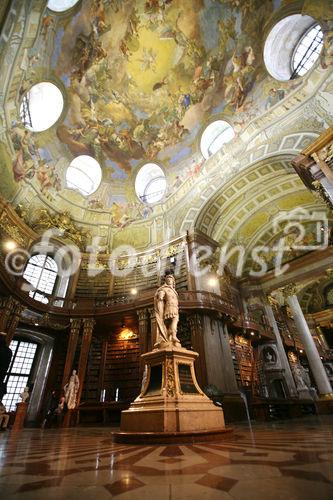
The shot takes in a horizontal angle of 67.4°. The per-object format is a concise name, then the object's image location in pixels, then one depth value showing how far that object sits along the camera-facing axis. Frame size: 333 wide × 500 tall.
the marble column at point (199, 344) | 10.48
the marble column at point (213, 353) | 10.60
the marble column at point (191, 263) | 13.16
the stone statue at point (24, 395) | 9.64
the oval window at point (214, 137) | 16.13
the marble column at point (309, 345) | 12.53
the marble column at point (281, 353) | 14.93
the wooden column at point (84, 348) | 11.83
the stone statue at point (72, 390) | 10.70
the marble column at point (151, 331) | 11.71
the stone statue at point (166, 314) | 5.36
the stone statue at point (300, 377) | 15.71
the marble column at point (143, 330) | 11.88
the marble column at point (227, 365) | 10.95
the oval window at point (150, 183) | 18.94
